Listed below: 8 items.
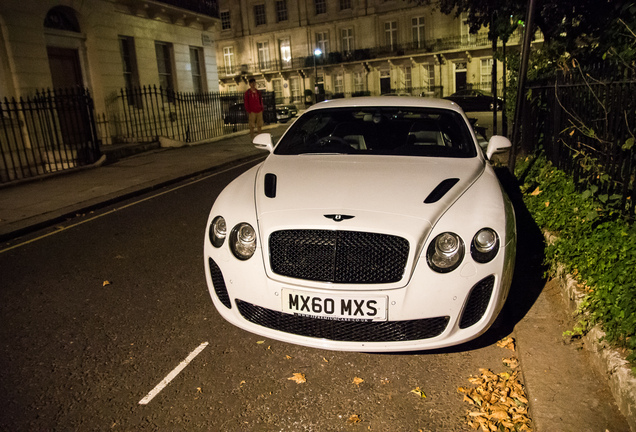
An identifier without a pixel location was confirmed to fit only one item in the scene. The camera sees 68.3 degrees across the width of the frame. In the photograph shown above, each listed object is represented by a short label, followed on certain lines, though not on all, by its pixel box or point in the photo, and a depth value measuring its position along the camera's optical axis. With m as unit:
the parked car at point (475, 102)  28.47
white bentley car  2.56
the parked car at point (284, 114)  28.03
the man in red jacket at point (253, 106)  14.99
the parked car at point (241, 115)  24.80
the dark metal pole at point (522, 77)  5.73
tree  7.36
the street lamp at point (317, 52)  44.83
